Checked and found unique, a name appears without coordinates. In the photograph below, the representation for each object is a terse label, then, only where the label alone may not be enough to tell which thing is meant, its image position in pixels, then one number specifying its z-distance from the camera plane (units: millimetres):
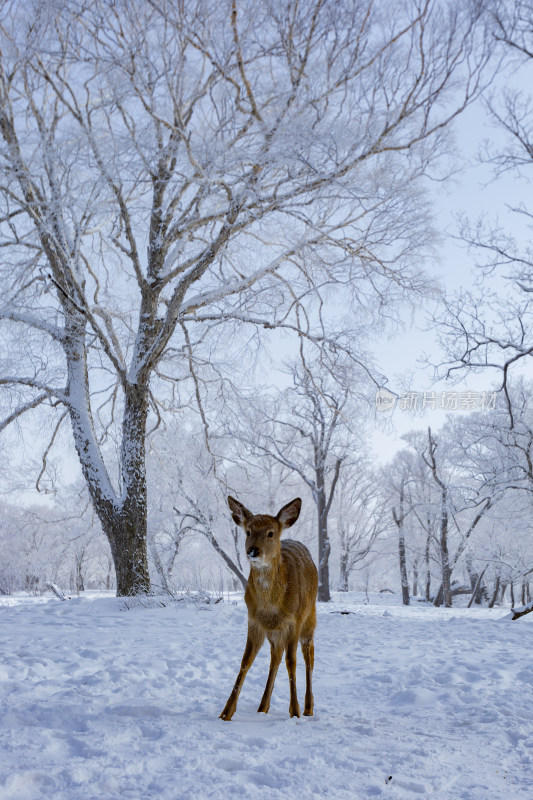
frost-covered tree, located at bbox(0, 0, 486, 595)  9164
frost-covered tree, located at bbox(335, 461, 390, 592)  34031
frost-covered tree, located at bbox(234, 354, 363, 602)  21036
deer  3809
